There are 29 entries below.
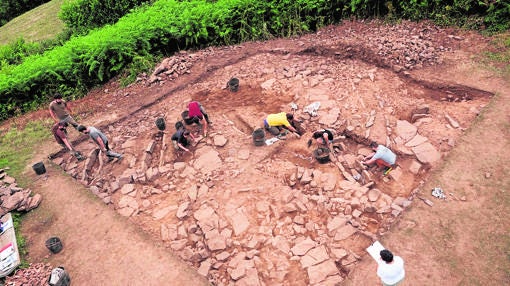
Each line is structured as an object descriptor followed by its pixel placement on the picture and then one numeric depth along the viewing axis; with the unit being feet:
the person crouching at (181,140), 28.50
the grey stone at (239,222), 22.49
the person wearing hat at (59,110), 30.30
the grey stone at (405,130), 26.66
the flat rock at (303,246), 20.68
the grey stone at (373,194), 22.90
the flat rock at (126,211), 24.97
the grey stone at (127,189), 26.67
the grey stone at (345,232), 21.11
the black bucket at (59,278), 20.05
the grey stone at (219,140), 28.94
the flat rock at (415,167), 24.56
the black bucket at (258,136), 28.09
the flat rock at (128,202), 25.61
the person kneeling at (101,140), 28.45
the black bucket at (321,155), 26.17
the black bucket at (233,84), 34.99
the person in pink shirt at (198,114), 29.76
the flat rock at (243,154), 27.50
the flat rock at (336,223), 21.54
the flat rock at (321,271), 19.20
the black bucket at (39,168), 28.90
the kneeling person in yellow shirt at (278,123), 28.58
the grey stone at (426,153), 24.66
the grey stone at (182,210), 23.97
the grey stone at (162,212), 24.54
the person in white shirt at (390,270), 15.58
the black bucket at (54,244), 22.38
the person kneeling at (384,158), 24.50
